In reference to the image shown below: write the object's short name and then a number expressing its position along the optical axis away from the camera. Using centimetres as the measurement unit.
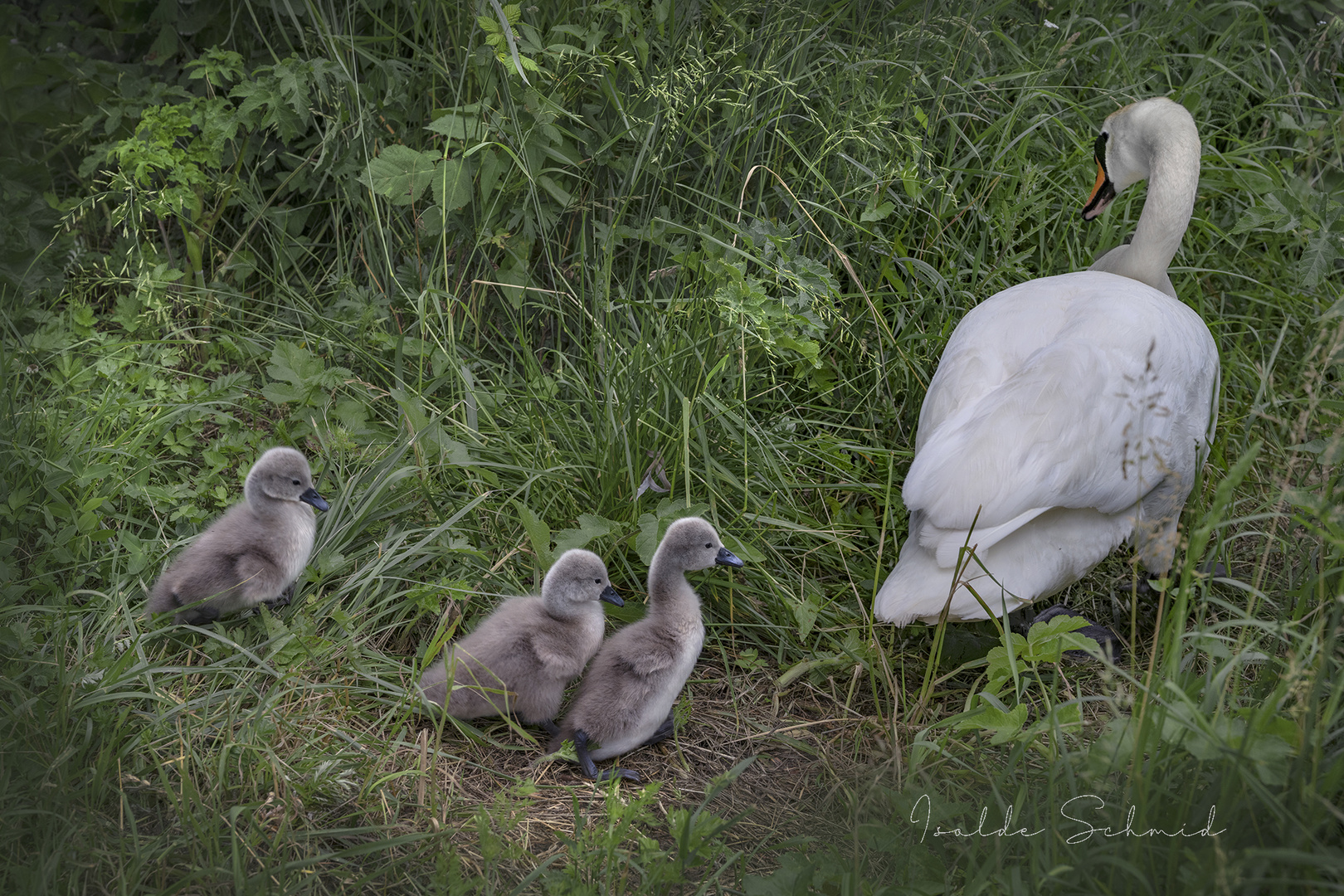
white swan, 504
